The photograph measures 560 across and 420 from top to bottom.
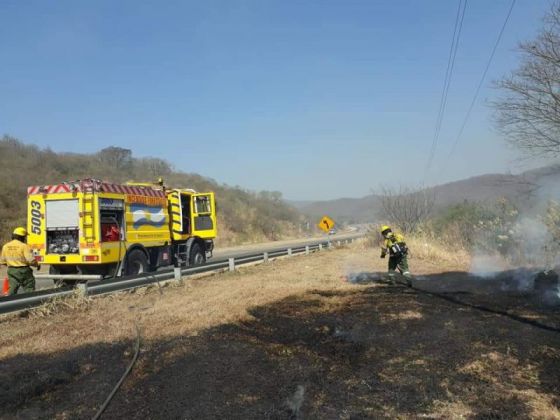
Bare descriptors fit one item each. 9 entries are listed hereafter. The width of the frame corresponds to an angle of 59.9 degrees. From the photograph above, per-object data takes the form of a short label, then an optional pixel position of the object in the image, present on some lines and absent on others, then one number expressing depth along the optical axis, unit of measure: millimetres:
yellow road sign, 28422
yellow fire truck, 11469
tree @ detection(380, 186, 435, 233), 29164
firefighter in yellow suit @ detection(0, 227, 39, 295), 9617
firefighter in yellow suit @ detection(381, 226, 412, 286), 12102
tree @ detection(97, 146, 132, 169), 49906
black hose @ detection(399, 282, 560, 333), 6887
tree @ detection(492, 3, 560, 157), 14156
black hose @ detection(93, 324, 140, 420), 4173
